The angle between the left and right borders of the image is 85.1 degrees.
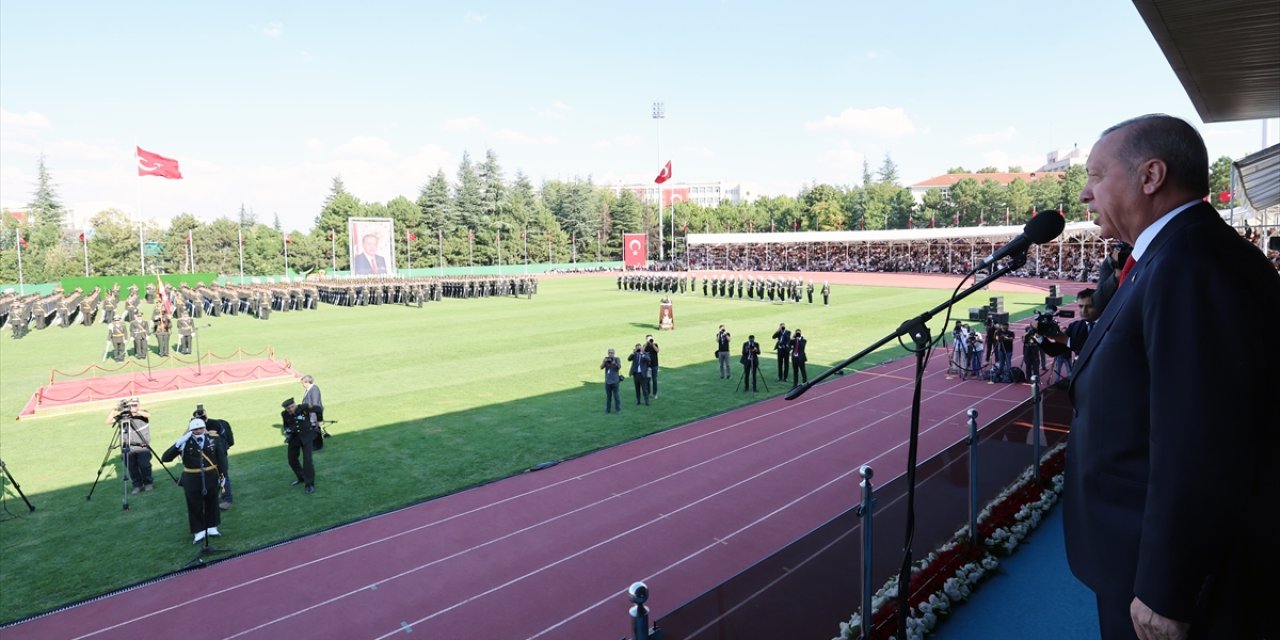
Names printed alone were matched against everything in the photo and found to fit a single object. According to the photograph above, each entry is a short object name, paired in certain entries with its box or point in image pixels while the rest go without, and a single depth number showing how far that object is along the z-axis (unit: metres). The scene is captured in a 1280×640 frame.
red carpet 17.66
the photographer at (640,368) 16.47
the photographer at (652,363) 16.89
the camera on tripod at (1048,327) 4.69
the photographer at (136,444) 10.94
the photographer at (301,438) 10.95
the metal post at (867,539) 4.80
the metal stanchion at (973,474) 6.67
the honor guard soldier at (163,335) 24.97
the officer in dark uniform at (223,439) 9.87
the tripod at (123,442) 10.70
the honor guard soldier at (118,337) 23.38
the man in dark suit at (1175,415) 1.81
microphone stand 3.36
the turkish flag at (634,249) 73.25
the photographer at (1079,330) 3.86
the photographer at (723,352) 19.08
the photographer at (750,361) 18.03
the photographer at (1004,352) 18.00
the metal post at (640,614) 3.39
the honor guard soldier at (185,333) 25.06
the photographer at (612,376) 15.54
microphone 3.36
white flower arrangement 5.28
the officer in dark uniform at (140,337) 23.50
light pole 74.12
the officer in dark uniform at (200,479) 8.98
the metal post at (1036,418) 7.96
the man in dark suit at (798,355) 17.69
